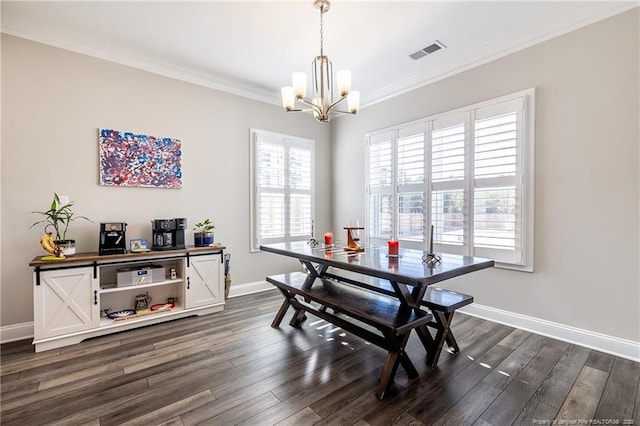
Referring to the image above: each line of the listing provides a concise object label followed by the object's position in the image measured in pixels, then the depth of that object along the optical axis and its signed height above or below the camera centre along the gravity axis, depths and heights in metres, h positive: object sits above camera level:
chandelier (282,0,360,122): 2.39 +0.99
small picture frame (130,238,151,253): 3.15 -0.36
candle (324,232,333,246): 3.01 -0.28
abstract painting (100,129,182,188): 3.21 +0.60
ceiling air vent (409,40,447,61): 3.13 +1.76
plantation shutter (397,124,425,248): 3.86 +0.38
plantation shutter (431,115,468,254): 3.45 +0.33
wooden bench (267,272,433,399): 2.02 -0.75
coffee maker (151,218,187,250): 3.29 -0.24
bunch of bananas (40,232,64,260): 2.69 -0.31
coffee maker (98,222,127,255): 2.97 -0.26
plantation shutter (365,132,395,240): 4.27 +0.37
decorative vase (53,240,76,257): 2.76 -0.32
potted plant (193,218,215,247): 3.59 -0.28
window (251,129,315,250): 4.32 +0.38
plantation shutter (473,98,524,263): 3.01 +0.31
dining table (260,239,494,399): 1.98 -0.72
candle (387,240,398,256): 2.50 -0.30
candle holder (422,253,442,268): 2.16 -0.37
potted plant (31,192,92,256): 2.73 -0.11
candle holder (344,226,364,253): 2.76 -0.31
